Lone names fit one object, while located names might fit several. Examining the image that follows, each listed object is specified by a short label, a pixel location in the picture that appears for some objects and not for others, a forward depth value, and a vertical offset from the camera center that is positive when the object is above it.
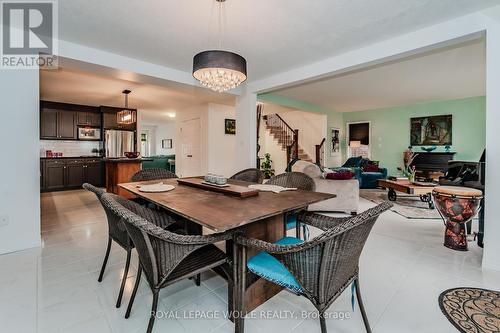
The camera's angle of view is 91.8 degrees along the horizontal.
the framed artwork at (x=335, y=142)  8.80 +0.68
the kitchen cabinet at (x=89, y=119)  6.96 +1.18
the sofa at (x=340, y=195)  3.99 -0.57
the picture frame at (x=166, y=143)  12.36 +0.83
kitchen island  5.19 -0.23
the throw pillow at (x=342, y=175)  4.02 -0.25
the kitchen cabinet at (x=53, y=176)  6.36 -0.45
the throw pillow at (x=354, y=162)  7.46 -0.05
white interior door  7.14 +0.36
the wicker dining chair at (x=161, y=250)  1.26 -0.50
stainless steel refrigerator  7.26 +0.52
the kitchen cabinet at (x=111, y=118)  7.21 +1.23
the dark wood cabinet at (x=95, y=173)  7.00 -0.40
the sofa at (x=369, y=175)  6.57 -0.40
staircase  9.38 +1.09
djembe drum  2.59 -0.53
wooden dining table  1.37 -0.31
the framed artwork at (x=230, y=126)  7.05 +0.99
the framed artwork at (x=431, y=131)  7.06 +0.91
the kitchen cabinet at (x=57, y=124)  6.42 +0.95
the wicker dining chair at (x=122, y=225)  1.75 -0.53
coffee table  4.35 -0.52
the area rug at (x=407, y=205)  4.05 -0.87
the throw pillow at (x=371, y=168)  6.92 -0.21
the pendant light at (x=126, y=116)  5.65 +1.02
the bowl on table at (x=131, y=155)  5.76 +0.10
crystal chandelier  2.02 +0.78
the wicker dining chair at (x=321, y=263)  1.14 -0.53
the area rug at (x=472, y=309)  1.52 -1.03
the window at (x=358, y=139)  8.69 +0.78
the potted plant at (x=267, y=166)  8.72 -0.22
